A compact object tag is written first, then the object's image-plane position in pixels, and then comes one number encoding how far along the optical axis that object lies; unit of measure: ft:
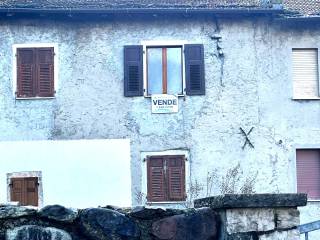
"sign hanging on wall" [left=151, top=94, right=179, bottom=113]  56.75
